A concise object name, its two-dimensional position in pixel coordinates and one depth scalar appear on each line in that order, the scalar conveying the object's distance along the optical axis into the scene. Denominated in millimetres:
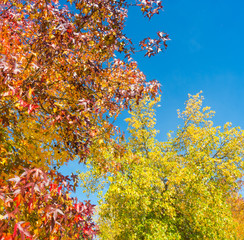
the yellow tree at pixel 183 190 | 10641
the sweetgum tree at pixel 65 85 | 3314
